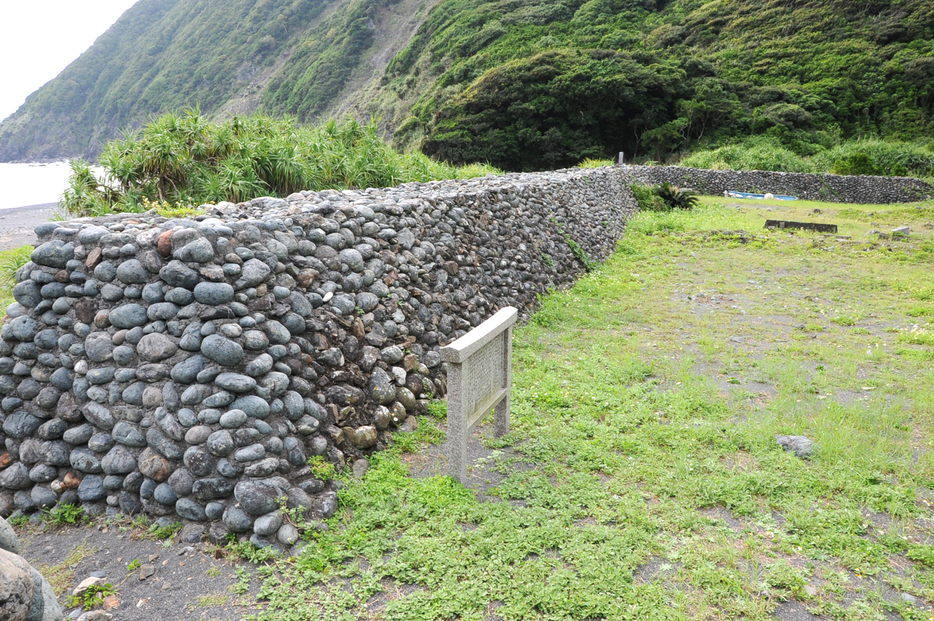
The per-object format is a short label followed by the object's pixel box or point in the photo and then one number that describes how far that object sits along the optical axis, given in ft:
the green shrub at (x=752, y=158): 85.87
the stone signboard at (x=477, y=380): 10.66
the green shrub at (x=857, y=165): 77.25
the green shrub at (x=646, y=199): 55.16
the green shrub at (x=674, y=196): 57.88
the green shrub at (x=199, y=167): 23.47
